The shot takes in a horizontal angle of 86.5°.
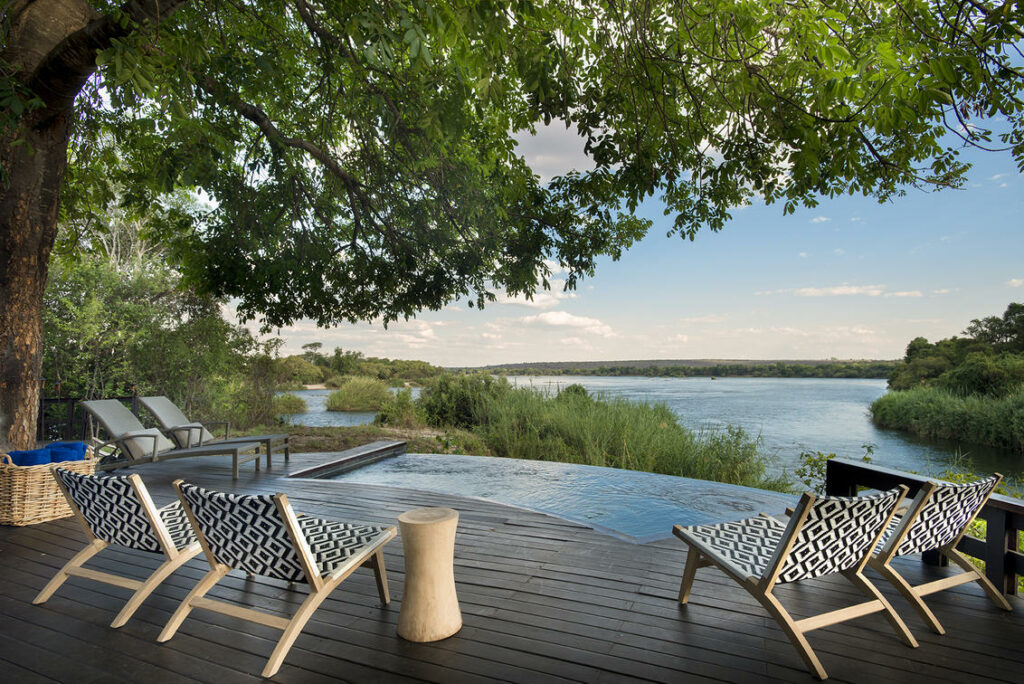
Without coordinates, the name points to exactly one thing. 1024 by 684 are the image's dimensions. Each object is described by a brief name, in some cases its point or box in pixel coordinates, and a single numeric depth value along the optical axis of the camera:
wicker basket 3.84
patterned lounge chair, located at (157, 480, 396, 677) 2.04
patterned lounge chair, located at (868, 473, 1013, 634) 2.26
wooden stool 2.22
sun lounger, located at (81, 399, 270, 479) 5.27
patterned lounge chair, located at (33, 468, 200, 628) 2.36
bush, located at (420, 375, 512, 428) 10.67
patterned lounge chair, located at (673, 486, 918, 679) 1.99
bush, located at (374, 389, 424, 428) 11.57
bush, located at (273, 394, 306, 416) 11.01
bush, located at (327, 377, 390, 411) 13.05
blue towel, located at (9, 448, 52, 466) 3.98
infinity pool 4.65
